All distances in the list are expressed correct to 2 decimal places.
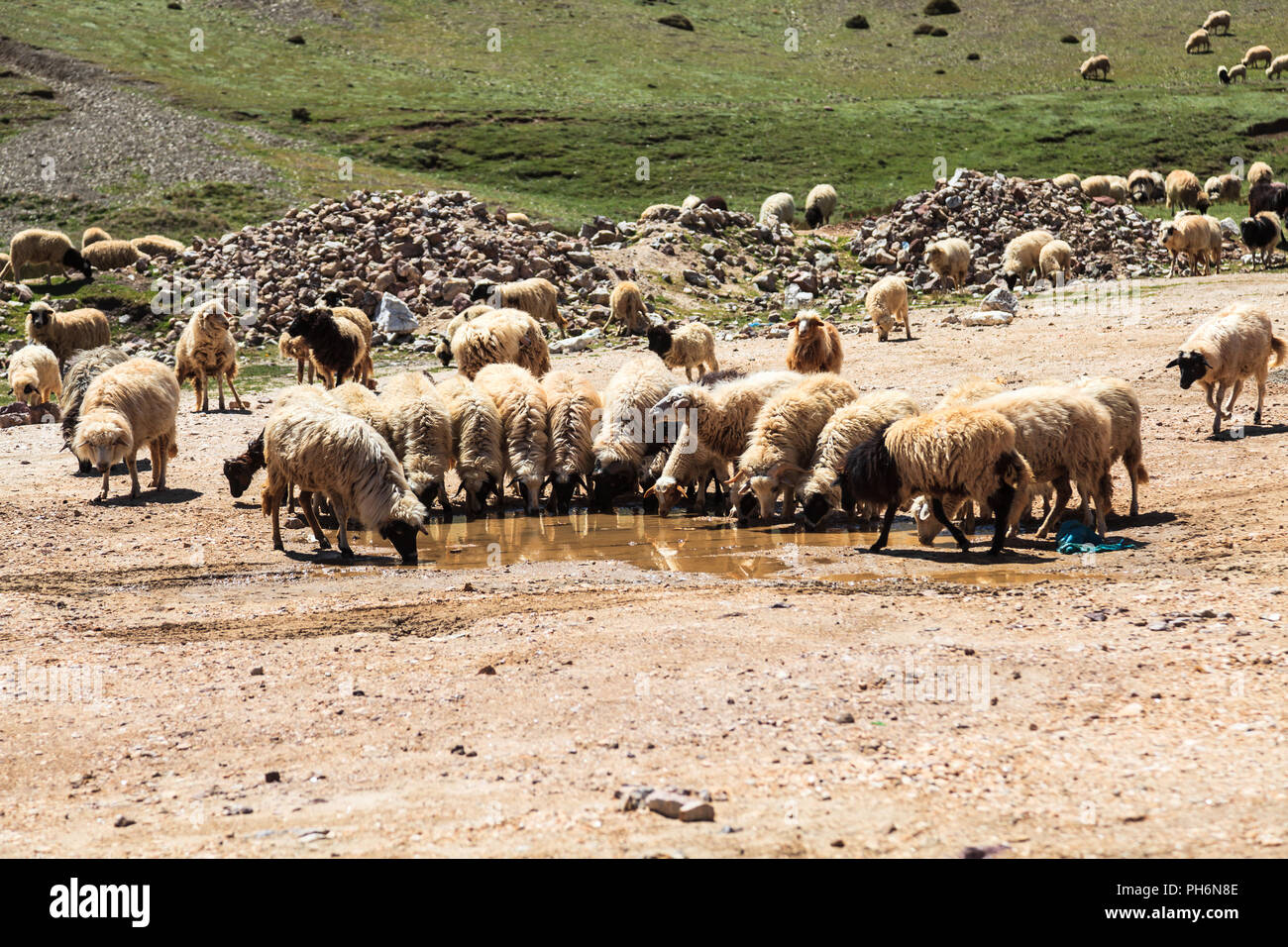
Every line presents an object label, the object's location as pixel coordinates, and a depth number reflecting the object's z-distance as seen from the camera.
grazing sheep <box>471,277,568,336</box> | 22.94
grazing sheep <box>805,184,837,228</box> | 40.91
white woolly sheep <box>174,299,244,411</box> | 18.23
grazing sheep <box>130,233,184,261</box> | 35.47
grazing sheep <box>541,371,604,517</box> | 12.92
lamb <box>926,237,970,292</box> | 28.11
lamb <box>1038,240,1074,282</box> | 27.75
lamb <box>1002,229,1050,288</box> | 28.61
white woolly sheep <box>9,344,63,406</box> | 20.42
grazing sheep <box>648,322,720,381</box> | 18.91
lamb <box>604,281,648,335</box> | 23.81
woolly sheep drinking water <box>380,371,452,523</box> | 12.28
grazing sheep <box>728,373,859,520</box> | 11.83
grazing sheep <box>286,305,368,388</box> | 17.72
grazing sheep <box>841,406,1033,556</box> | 9.88
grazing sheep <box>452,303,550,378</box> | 16.34
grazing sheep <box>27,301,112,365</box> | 22.38
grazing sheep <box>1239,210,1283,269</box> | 30.92
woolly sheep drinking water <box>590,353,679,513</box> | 12.92
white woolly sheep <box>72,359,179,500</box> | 13.16
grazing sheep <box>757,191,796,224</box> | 41.47
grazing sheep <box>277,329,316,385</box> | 20.49
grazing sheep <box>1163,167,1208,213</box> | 40.94
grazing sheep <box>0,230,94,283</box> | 31.80
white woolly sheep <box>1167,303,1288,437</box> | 13.68
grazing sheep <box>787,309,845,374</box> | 16.19
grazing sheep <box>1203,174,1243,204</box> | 42.88
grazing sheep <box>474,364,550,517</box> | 12.80
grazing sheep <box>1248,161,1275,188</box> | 45.16
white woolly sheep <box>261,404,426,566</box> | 10.69
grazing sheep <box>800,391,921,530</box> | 11.41
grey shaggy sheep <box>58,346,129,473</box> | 15.29
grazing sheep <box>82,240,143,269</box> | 33.97
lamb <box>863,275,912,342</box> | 21.92
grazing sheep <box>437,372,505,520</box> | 12.64
